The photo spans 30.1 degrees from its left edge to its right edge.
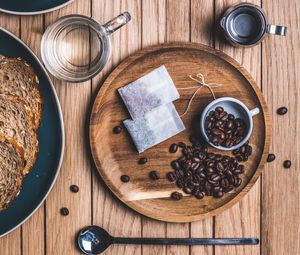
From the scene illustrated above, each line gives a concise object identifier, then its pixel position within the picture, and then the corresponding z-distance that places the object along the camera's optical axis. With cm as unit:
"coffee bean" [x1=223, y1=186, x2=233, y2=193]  137
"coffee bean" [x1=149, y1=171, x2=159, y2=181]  136
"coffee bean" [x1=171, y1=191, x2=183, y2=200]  137
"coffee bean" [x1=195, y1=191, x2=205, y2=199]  137
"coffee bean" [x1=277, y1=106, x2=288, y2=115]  137
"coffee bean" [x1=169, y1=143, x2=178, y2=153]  136
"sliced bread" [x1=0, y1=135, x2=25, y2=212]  128
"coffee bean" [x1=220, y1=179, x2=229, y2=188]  136
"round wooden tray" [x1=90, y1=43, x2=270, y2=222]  136
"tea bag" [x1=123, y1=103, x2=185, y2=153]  135
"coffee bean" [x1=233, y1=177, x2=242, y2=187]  136
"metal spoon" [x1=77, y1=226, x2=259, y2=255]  137
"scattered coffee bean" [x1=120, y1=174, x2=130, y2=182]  137
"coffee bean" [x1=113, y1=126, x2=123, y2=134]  136
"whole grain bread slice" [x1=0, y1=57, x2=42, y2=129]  130
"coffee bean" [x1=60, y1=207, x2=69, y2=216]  137
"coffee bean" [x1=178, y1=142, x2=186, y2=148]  136
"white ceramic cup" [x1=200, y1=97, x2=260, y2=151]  132
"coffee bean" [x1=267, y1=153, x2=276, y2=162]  138
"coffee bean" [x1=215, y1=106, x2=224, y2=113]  133
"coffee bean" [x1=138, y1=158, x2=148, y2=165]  136
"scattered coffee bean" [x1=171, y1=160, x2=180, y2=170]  136
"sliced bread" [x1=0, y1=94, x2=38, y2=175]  128
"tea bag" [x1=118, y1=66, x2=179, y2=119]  135
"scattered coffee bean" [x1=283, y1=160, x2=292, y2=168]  138
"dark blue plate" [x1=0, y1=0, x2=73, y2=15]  131
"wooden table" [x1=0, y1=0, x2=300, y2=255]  136
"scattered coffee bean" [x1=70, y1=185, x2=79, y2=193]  137
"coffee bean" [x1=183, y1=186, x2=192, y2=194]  137
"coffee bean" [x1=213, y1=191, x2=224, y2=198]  136
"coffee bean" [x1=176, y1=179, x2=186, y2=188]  137
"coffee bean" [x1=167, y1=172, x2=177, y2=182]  137
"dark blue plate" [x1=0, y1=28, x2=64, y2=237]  132
